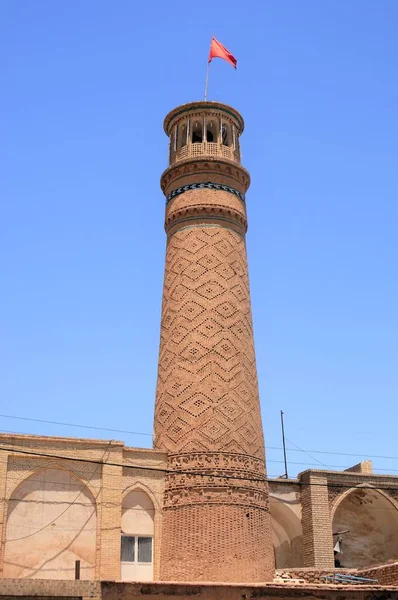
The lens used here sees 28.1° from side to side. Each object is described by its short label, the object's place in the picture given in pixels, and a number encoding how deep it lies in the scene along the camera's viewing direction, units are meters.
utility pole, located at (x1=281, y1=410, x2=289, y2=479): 30.95
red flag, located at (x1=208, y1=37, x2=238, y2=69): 20.42
